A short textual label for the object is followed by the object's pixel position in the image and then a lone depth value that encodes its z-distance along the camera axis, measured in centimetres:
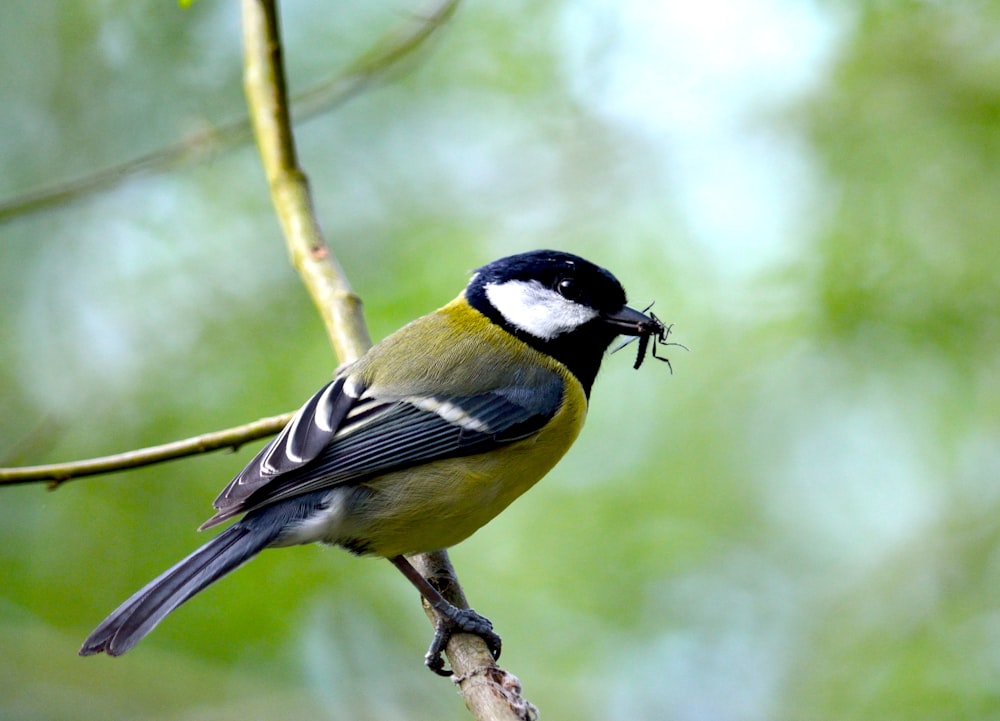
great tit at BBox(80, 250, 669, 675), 566
